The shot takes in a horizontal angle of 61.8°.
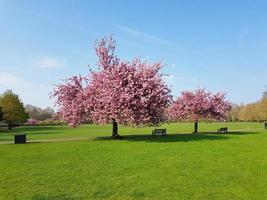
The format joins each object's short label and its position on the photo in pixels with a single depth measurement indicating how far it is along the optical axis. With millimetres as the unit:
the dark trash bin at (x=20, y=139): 20703
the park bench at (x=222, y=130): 31449
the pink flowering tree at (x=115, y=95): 22794
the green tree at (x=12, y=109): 51911
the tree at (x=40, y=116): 104434
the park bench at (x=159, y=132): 27655
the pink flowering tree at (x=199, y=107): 32415
